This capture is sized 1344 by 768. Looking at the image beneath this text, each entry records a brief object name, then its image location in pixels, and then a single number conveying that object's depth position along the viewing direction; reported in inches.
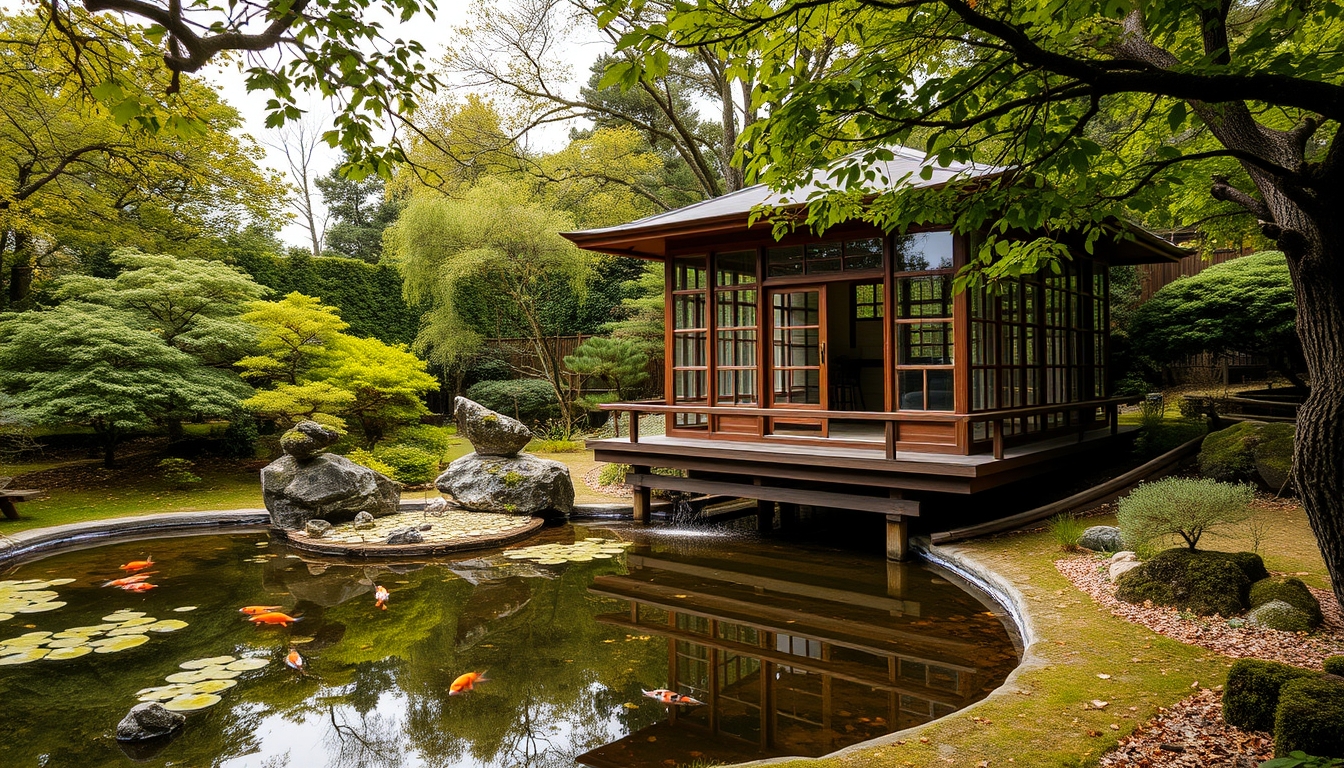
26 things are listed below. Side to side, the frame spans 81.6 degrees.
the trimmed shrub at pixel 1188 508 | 196.2
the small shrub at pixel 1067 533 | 254.7
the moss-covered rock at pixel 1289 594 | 169.8
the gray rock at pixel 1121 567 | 214.7
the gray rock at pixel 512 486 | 364.2
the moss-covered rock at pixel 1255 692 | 119.8
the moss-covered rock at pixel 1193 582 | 182.9
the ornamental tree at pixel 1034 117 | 97.9
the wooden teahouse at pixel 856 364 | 294.4
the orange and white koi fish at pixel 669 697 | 166.4
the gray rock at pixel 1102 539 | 247.3
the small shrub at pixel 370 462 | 402.3
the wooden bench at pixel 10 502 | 332.8
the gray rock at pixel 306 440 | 340.8
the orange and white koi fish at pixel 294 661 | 188.7
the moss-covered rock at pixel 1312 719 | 103.7
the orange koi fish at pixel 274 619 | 218.2
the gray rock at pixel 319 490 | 338.0
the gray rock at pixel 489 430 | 380.2
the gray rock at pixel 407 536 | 309.7
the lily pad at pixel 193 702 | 163.8
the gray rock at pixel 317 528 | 325.3
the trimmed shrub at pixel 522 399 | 635.5
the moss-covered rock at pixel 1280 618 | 166.9
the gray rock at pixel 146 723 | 150.3
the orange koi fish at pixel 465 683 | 172.9
